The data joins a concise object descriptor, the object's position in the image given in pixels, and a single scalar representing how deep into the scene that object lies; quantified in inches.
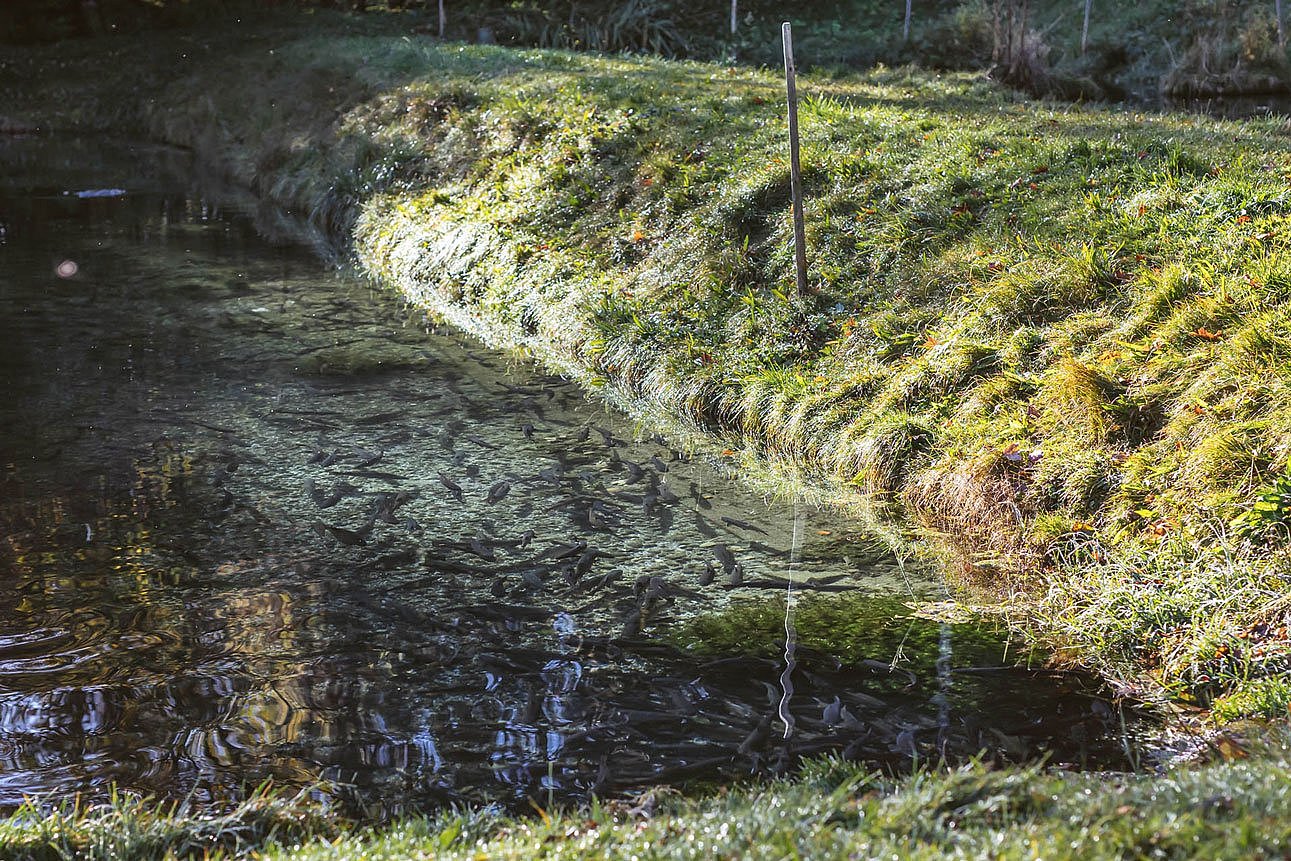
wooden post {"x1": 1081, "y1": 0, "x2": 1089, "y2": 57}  765.8
